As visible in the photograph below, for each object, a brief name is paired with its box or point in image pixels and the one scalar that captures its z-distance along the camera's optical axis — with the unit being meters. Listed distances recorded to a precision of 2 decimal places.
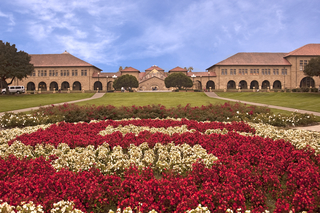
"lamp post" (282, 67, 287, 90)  64.44
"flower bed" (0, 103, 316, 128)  12.02
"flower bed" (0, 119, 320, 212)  3.34
